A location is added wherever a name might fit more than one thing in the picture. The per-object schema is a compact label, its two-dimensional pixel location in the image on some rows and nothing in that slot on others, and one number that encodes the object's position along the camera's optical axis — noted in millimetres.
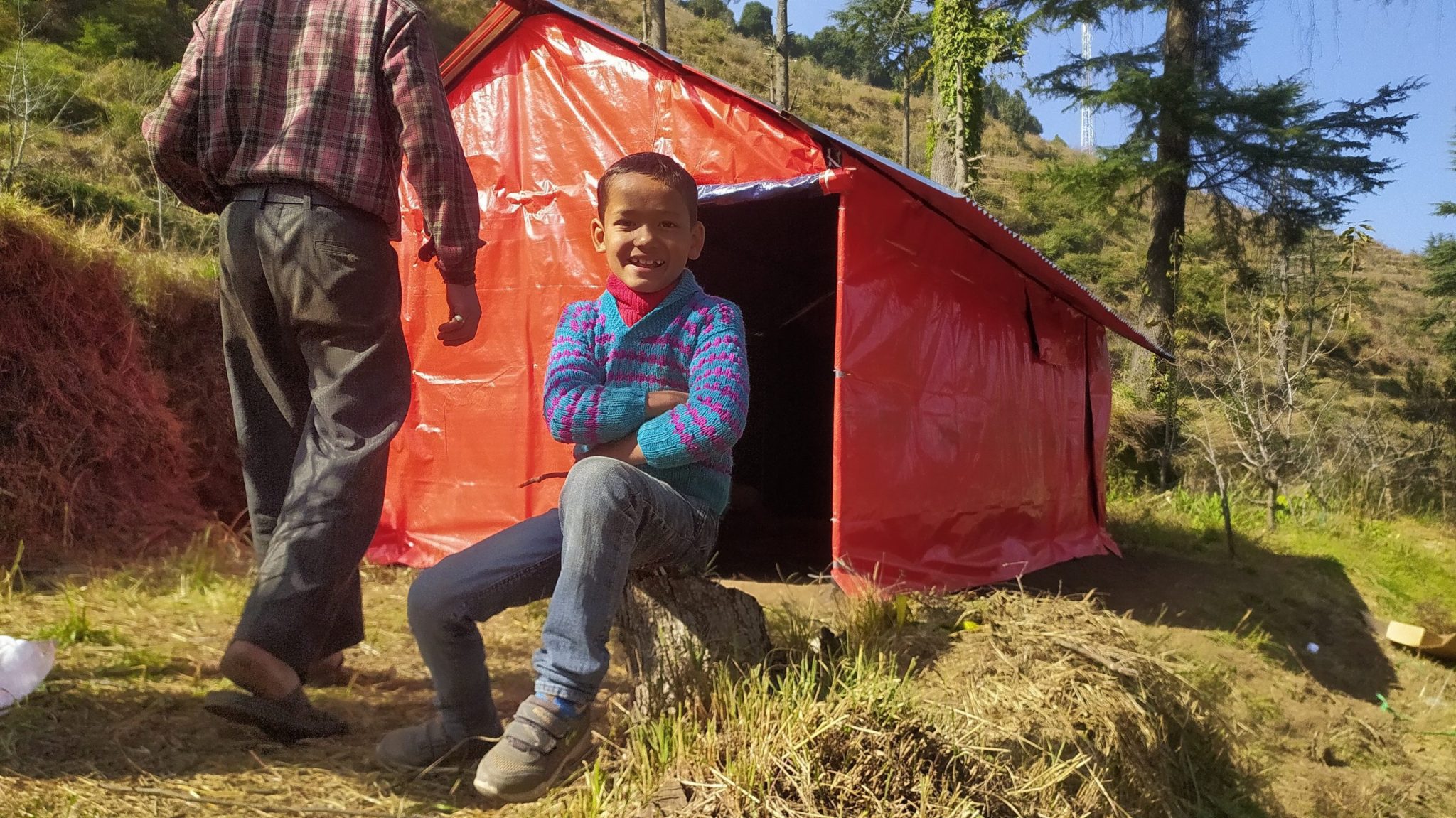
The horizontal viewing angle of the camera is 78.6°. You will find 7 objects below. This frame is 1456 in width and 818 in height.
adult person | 1884
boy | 1592
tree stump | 1815
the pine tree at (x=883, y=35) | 21328
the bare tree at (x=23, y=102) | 9711
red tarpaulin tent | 4145
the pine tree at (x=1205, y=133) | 12664
